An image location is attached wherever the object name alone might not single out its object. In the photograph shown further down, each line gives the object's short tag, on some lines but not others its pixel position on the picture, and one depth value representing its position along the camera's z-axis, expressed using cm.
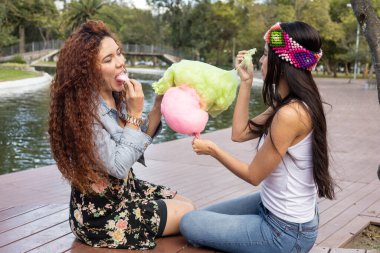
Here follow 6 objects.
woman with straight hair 235
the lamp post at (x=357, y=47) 3486
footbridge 5366
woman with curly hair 244
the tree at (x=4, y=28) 3587
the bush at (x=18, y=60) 4440
